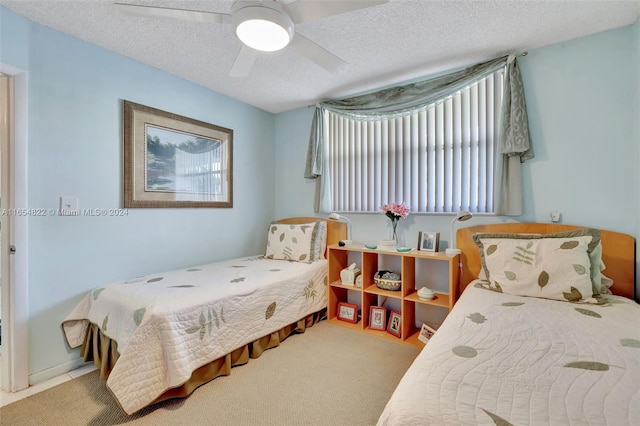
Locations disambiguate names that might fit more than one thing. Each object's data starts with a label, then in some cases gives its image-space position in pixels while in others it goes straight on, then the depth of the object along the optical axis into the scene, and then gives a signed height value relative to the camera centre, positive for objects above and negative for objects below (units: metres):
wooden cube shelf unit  2.31 -0.72
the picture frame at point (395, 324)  2.48 -1.00
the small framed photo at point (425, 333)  2.30 -1.00
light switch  1.98 +0.06
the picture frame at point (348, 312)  2.77 -1.00
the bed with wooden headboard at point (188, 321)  1.55 -0.74
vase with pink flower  2.54 -0.01
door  1.81 -0.17
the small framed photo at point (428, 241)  2.47 -0.26
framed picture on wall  2.34 +0.47
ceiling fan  1.30 +0.93
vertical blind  2.38 +0.53
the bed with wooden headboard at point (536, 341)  0.77 -0.53
